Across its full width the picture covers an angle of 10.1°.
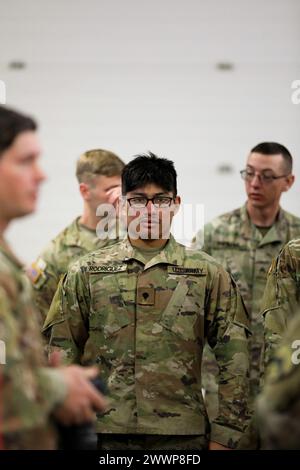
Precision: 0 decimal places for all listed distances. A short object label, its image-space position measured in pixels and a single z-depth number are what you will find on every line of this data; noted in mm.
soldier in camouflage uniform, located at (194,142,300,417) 9583
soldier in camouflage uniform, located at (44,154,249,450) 6823
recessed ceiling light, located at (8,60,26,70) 12547
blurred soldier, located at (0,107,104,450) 4577
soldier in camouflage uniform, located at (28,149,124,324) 9210
